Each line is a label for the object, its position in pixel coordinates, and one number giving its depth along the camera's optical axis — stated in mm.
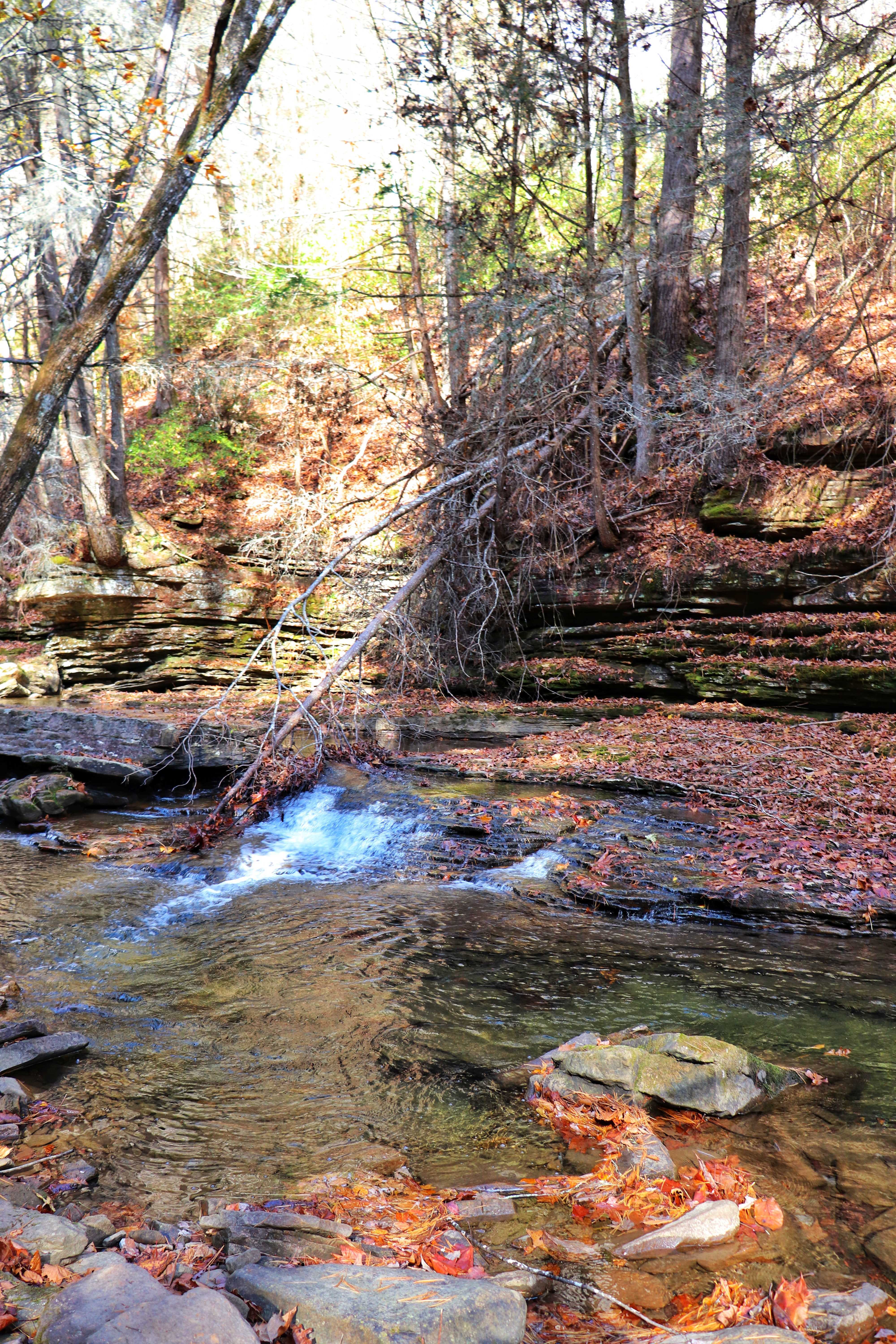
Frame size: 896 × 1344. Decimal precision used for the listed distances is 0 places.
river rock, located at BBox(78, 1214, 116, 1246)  2609
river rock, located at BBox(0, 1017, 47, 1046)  4285
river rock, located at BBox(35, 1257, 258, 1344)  1953
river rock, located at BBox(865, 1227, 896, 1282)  2775
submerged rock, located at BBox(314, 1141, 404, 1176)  3328
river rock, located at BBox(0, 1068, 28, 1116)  3590
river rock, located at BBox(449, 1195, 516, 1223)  2957
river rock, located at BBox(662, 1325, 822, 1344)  2246
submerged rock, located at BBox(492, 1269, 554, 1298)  2586
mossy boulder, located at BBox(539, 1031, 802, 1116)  3713
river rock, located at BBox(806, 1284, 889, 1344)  2432
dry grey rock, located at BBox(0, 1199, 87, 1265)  2443
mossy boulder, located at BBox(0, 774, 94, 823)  9844
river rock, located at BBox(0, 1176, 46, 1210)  2840
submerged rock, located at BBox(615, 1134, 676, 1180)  3189
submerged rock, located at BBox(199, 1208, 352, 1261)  2604
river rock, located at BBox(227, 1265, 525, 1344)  2162
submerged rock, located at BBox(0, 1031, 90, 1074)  3990
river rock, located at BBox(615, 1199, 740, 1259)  2787
